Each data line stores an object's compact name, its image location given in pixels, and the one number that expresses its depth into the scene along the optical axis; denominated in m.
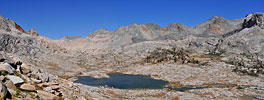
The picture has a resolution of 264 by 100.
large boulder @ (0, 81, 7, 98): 14.87
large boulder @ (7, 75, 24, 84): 19.75
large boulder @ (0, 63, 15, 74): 20.34
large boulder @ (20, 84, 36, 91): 19.75
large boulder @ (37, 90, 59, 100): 20.50
